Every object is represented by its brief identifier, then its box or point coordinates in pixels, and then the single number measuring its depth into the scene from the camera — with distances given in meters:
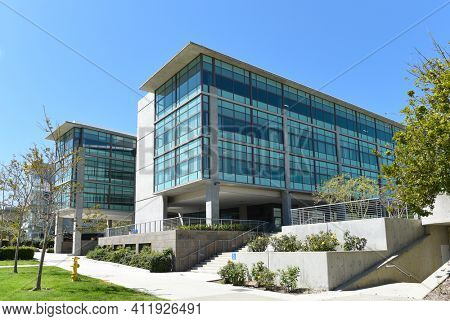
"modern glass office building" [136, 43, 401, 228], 35.28
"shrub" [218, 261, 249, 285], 16.51
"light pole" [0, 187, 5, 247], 25.33
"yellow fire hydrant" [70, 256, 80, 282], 16.45
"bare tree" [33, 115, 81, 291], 14.77
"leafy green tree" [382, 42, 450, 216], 11.23
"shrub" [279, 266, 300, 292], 14.22
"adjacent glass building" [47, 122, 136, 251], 57.41
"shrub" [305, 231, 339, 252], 16.31
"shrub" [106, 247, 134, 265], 29.63
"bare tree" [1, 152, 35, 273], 21.09
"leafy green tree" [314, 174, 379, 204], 35.78
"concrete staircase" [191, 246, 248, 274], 23.22
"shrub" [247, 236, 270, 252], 19.16
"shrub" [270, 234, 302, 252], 17.38
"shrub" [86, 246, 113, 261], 34.72
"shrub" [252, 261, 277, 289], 15.07
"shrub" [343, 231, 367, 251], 17.12
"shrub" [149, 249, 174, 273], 24.65
